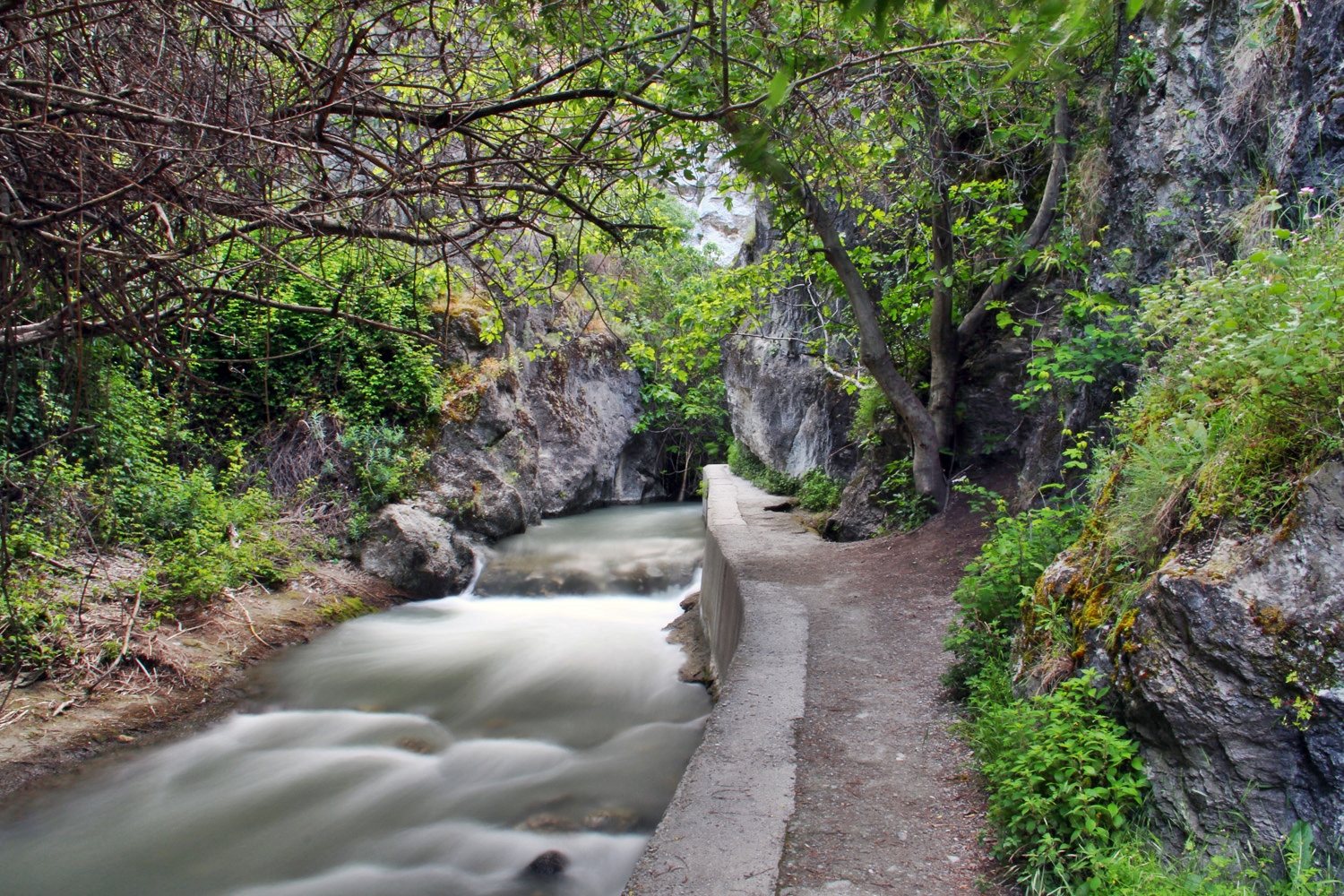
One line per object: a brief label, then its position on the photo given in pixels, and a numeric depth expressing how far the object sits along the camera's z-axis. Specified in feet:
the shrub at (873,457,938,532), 29.35
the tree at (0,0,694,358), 7.31
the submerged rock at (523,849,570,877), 14.70
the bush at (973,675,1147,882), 8.13
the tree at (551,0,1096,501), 12.42
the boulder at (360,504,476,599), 34.78
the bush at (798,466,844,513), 39.27
